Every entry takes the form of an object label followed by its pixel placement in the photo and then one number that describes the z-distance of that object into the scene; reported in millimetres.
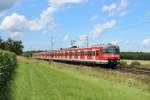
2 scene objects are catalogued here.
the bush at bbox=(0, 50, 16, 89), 9378
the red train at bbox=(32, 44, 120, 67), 24297
